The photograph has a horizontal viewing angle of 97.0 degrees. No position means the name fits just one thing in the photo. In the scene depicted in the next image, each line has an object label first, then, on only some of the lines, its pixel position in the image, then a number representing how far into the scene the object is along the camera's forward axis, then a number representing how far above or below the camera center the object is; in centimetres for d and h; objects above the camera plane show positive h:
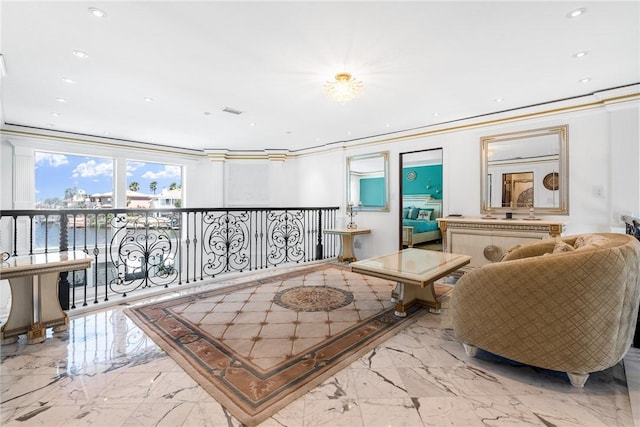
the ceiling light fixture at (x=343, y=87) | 318 +143
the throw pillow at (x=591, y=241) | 180 -19
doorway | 733 +44
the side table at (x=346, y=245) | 576 -65
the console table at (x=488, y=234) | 385 -30
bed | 703 -17
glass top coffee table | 269 -58
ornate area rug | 179 -107
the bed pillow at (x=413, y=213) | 869 +1
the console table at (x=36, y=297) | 231 -72
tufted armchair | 161 -57
